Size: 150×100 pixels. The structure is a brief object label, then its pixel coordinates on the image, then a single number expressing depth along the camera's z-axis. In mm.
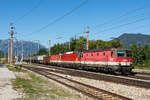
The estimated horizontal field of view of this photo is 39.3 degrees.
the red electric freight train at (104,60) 23703
